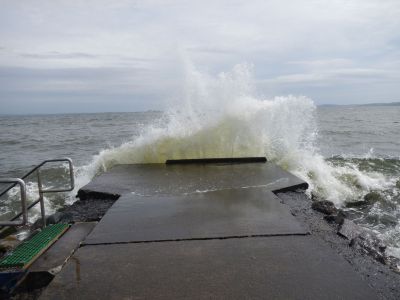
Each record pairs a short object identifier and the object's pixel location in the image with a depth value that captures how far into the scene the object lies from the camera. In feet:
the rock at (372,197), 27.76
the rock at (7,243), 15.38
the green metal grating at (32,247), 10.96
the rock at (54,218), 16.56
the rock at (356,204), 27.09
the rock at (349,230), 14.21
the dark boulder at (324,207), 17.78
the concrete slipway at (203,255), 8.94
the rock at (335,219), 16.16
